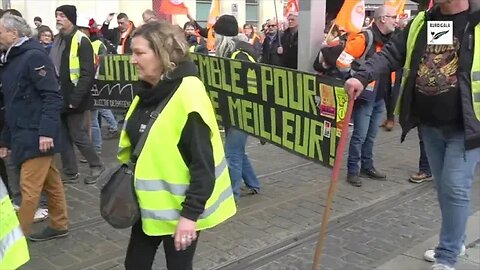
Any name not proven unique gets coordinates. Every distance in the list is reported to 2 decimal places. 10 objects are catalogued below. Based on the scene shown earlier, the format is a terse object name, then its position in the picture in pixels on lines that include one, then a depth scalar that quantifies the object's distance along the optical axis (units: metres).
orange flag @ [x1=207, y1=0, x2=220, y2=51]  9.95
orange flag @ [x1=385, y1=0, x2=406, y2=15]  6.92
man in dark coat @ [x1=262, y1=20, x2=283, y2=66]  9.70
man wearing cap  6.31
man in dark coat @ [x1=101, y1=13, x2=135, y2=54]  9.82
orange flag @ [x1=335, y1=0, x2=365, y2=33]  5.79
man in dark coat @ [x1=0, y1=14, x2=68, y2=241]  4.38
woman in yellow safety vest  2.65
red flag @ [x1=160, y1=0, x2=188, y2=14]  10.20
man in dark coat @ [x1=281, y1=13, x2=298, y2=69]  8.88
